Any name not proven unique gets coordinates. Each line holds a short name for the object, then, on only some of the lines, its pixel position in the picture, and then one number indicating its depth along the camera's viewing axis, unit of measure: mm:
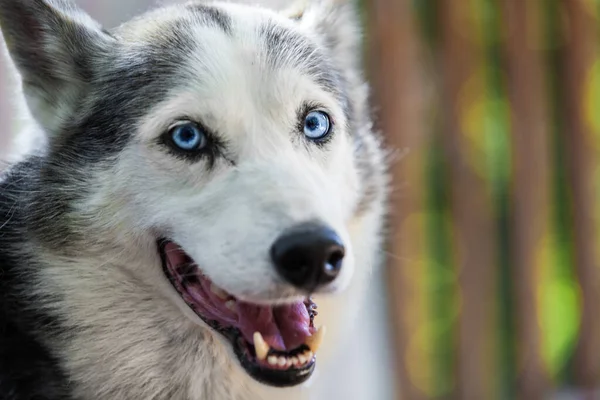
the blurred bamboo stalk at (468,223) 2730
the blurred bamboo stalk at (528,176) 2785
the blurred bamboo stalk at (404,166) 2562
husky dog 1091
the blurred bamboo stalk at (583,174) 2881
